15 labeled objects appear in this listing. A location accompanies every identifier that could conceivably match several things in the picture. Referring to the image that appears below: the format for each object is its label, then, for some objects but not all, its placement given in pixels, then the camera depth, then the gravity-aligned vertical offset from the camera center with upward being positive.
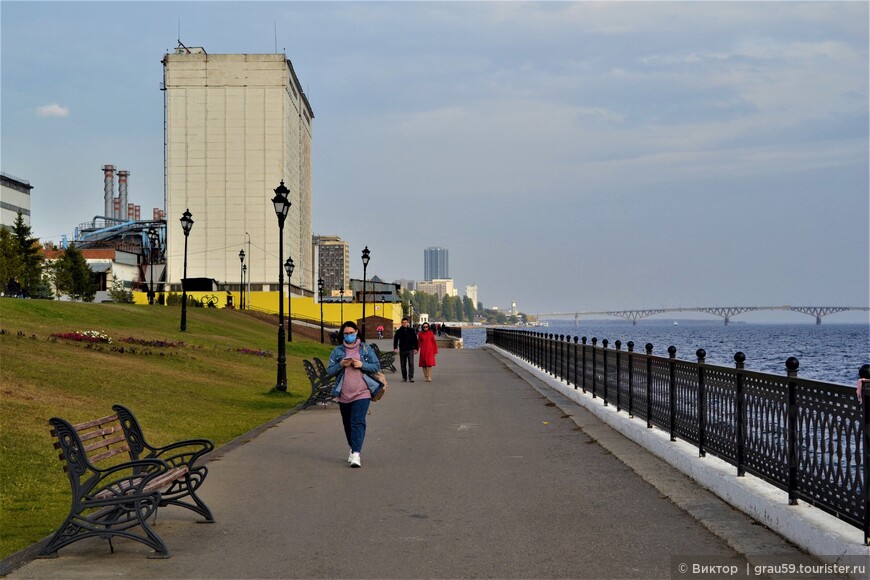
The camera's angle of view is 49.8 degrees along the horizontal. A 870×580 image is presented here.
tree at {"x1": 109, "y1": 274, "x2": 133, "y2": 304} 95.62 +0.64
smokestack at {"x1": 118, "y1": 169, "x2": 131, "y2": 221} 158.25 +18.87
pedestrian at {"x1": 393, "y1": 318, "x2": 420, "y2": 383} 28.89 -1.48
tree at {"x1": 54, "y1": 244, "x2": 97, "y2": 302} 92.94 +2.40
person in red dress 28.84 -1.58
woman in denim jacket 11.77 -1.02
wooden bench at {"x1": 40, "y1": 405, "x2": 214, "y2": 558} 6.90 -1.49
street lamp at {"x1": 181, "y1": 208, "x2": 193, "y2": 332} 43.16 +3.67
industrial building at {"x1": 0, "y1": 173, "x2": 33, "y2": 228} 126.06 +14.12
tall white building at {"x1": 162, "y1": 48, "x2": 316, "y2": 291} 128.88 +19.93
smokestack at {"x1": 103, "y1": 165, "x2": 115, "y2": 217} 155.88 +18.47
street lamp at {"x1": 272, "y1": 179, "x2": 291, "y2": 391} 23.11 +2.27
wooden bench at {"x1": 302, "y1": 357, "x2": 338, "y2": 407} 19.78 -1.87
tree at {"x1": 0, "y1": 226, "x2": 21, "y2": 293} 77.21 +3.30
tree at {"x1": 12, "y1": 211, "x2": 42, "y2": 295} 86.06 +3.83
